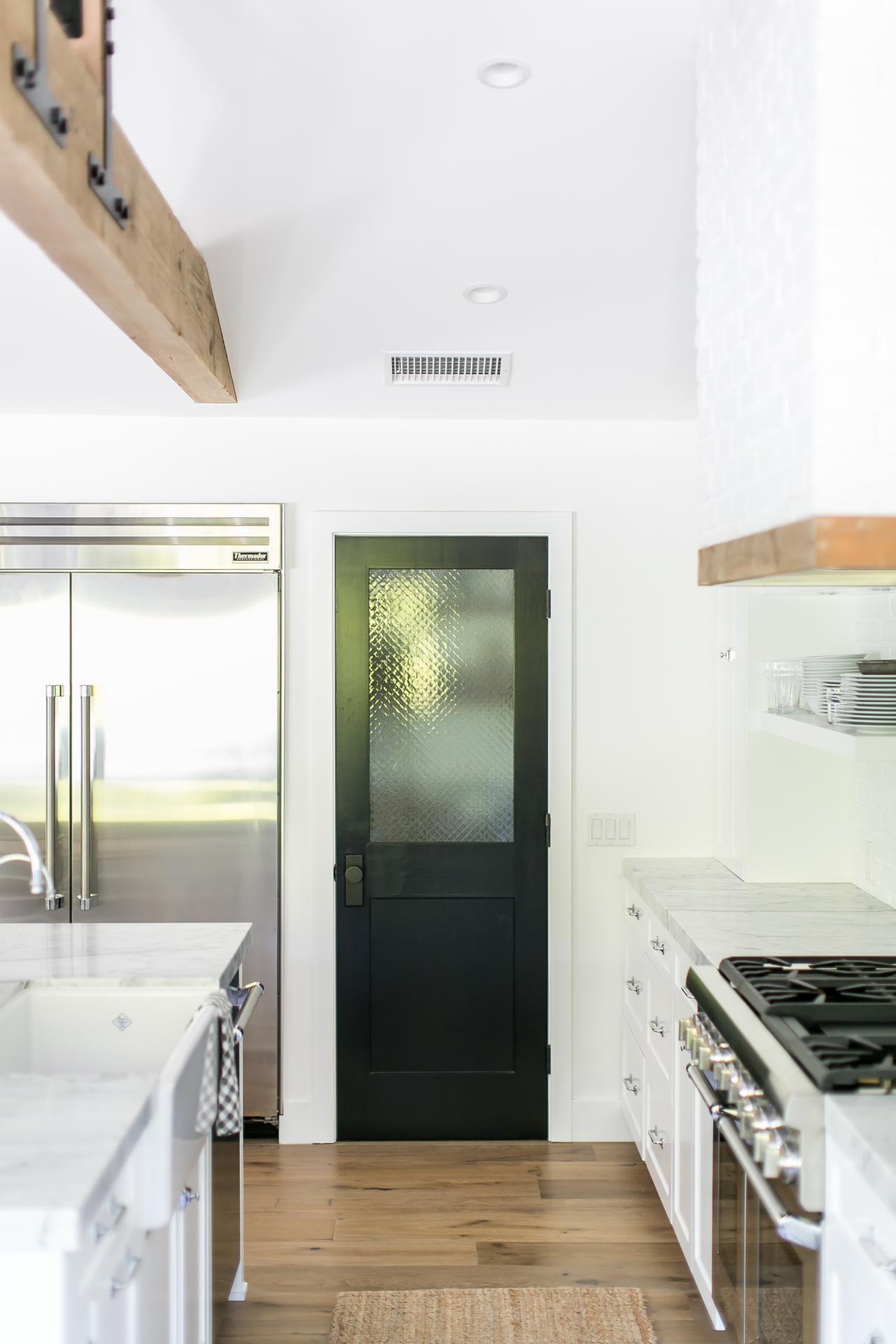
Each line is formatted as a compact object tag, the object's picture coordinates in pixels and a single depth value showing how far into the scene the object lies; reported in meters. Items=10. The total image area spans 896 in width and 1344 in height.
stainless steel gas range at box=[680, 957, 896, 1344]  1.72
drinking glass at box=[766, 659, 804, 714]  3.07
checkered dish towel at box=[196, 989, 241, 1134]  2.03
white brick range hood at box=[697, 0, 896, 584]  1.52
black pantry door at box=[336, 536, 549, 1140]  3.56
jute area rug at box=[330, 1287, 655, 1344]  2.53
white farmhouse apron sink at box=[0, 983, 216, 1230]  2.28
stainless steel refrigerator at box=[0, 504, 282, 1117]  3.48
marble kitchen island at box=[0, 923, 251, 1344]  1.35
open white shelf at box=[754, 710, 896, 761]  2.40
